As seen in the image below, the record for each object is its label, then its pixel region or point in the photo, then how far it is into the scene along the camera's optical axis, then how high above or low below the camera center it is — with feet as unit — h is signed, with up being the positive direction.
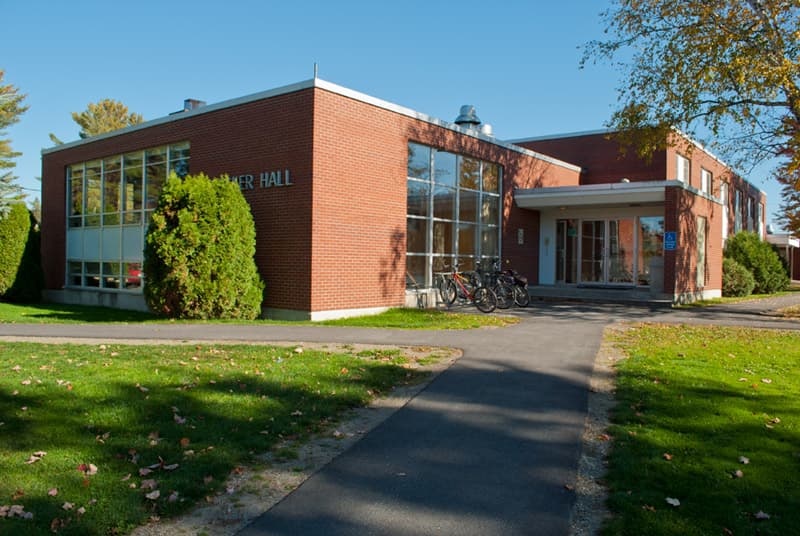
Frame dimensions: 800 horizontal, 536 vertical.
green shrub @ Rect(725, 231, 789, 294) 91.04 +1.90
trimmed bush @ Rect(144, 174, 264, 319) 42.73 +0.85
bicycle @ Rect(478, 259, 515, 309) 53.31 -1.53
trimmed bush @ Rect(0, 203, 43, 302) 69.00 +0.54
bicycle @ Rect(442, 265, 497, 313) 51.24 -2.04
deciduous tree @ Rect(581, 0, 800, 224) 48.60 +16.44
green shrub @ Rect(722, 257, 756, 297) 82.30 -1.04
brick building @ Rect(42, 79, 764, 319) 45.60 +6.05
